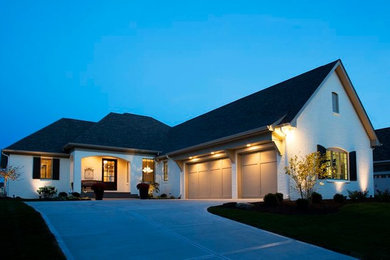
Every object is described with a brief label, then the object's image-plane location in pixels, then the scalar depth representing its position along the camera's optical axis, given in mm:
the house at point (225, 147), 16672
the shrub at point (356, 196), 15664
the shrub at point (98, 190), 20531
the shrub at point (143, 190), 21984
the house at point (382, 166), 23375
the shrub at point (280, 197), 13944
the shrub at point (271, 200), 13078
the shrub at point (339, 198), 14709
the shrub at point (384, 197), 14512
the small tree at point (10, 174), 22766
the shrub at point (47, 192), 23656
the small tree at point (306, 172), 14227
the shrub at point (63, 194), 22962
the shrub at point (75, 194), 22562
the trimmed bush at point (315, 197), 14156
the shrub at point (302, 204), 12008
